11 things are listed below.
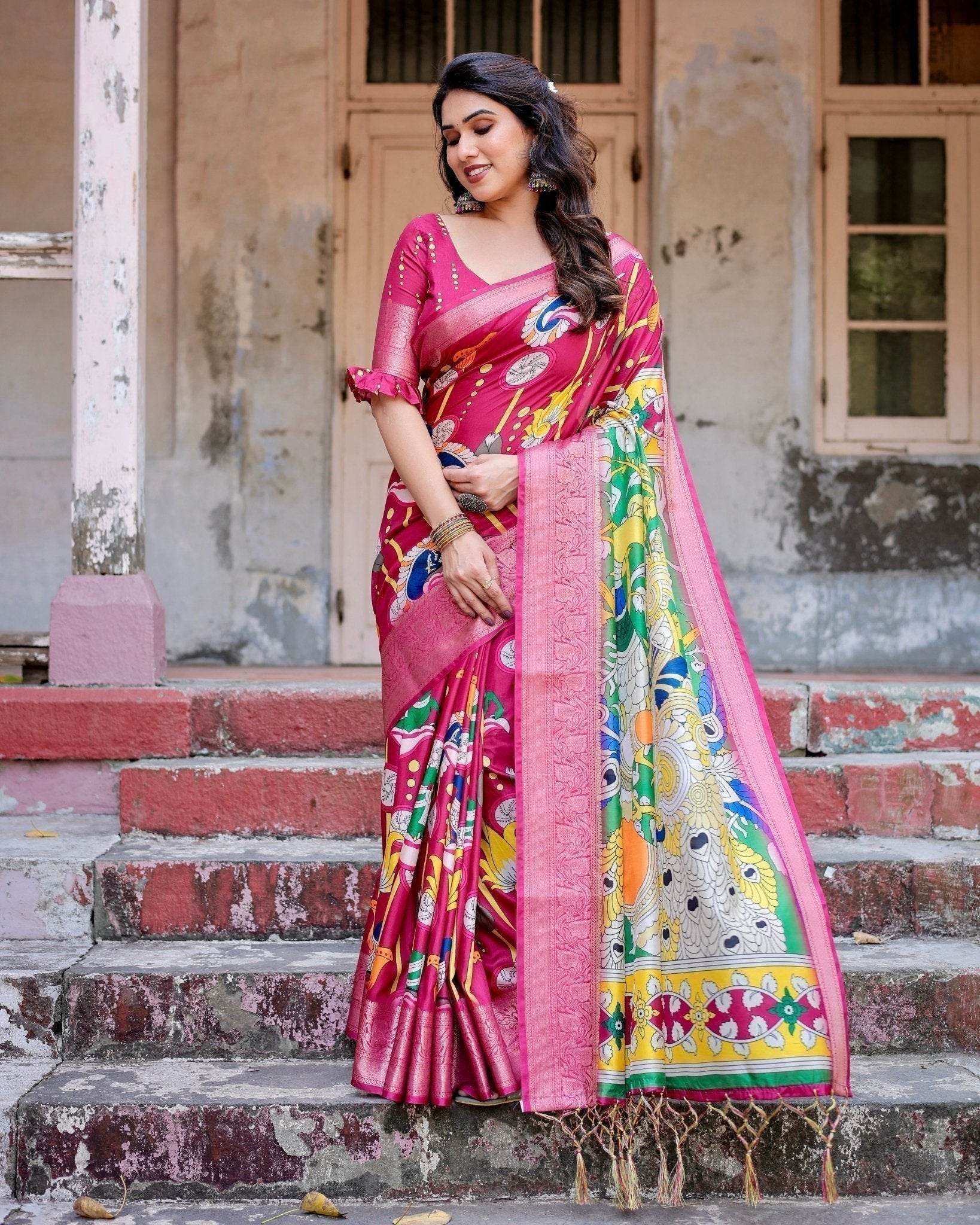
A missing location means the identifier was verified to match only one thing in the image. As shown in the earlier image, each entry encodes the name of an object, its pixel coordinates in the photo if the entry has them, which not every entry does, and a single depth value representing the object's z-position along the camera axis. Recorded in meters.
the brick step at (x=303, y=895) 3.08
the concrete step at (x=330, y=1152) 2.43
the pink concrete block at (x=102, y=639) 3.66
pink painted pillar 3.68
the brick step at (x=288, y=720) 3.51
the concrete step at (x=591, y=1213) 2.32
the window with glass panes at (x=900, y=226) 5.64
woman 2.26
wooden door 5.66
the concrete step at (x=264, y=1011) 2.76
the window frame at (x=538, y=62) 5.66
